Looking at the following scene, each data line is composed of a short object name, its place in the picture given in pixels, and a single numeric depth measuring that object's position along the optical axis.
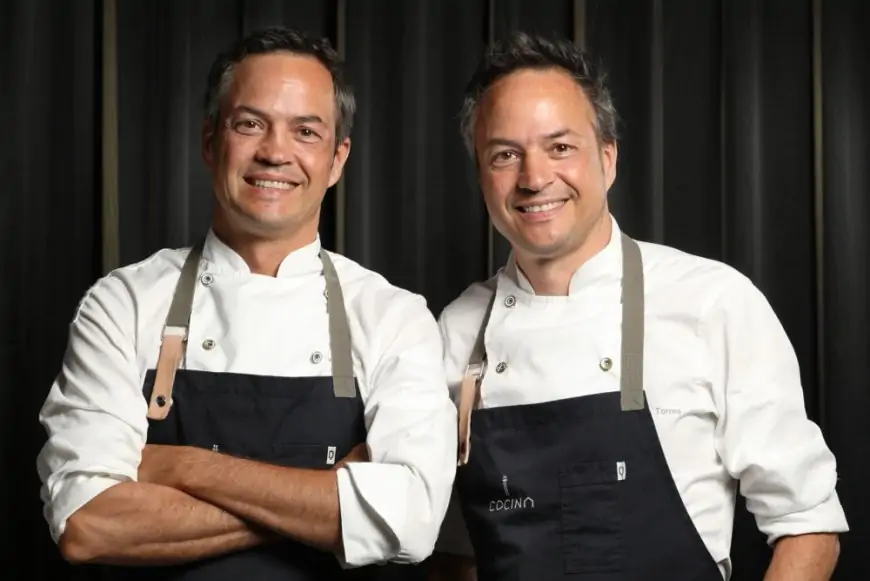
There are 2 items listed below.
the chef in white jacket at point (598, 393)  2.03
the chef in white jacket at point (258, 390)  1.95
